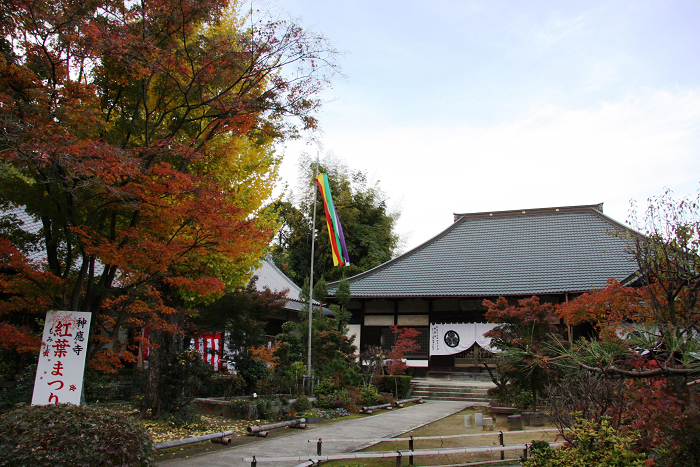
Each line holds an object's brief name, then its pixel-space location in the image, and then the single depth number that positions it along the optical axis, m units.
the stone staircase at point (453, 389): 15.17
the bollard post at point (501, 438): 6.73
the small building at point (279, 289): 18.31
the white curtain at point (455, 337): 17.12
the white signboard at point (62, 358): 5.64
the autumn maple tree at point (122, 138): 5.39
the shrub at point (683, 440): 3.76
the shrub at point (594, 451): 4.40
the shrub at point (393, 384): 14.87
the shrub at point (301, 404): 10.51
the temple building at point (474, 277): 17.33
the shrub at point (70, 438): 3.56
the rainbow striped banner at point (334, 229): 13.46
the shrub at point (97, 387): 10.56
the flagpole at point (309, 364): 11.98
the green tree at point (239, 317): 11.70
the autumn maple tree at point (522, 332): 9.90
